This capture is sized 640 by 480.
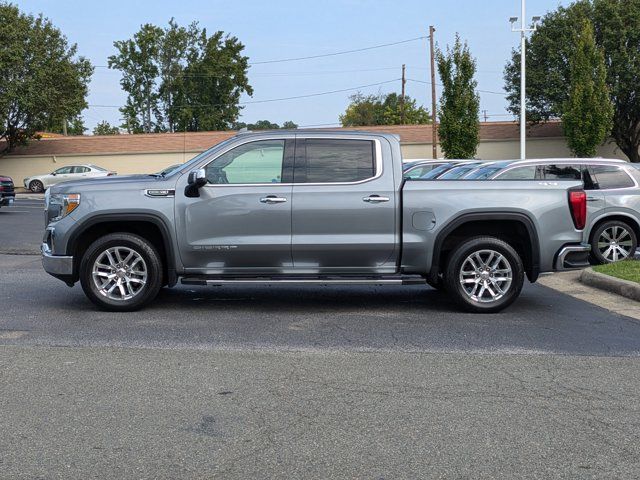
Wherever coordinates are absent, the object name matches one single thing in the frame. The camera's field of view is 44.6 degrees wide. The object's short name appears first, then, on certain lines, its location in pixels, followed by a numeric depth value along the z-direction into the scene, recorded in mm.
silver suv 12914
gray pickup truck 8375
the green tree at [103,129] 107375
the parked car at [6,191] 24750
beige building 47312
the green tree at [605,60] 42812
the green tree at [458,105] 37812
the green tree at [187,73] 68812
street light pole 32812
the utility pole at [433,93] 42000
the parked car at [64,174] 41478
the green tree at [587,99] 38469
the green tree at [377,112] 86375
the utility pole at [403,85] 65600
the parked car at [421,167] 18453
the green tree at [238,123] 69212
